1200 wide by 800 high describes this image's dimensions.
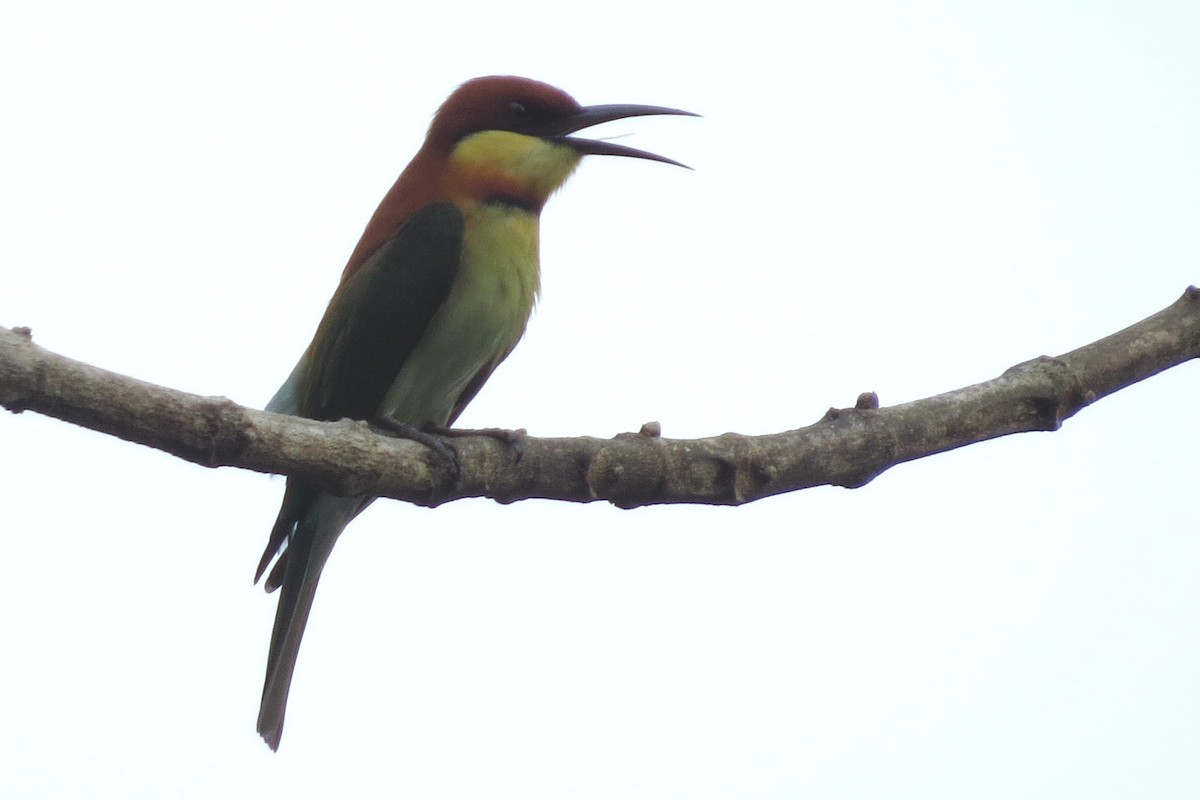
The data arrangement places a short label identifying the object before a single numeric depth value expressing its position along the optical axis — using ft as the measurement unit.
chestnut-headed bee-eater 23.40
